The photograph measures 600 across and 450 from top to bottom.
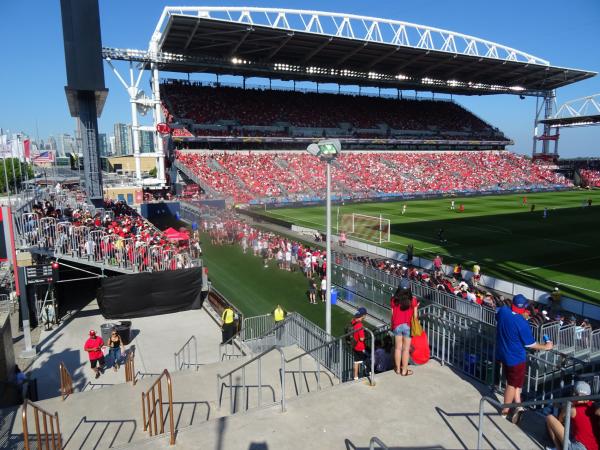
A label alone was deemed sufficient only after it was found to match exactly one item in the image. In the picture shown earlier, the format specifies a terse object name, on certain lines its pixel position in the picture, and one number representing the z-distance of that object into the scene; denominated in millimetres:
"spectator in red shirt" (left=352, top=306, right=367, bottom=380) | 7586
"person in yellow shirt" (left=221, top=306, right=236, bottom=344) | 12727
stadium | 5609
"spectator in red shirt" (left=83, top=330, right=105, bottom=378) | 11203
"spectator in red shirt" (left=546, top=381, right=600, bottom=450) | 4344
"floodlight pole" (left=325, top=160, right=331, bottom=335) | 10039
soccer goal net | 30078
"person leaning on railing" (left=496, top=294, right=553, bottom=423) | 5367
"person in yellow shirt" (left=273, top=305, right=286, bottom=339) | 13234
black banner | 15727
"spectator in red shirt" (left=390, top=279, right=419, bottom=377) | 6445
